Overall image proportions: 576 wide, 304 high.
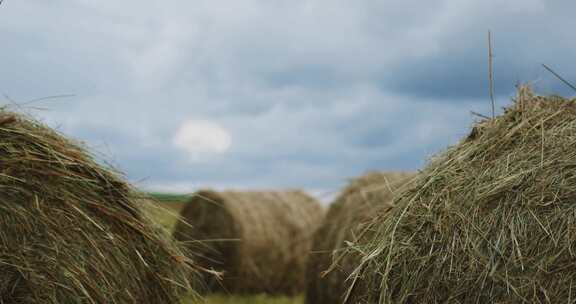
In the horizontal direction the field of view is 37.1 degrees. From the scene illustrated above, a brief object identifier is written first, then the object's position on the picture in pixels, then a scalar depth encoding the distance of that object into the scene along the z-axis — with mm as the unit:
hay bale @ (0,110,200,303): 4770
